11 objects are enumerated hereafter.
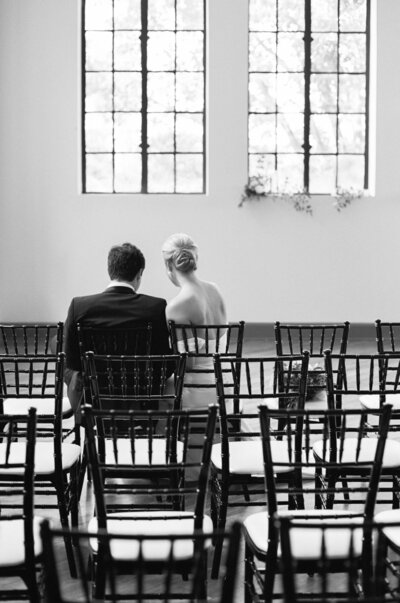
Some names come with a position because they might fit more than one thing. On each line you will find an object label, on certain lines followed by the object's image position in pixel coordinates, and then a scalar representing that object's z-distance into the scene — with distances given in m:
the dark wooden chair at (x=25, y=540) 2.69
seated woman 4.64
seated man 4.57
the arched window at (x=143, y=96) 11.04
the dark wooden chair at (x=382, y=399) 3.62
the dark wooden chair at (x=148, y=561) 1.81
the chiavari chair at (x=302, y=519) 2.70
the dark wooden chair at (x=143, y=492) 2.74
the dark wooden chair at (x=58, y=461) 3.58
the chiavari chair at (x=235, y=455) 3.57
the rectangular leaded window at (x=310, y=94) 11.05
